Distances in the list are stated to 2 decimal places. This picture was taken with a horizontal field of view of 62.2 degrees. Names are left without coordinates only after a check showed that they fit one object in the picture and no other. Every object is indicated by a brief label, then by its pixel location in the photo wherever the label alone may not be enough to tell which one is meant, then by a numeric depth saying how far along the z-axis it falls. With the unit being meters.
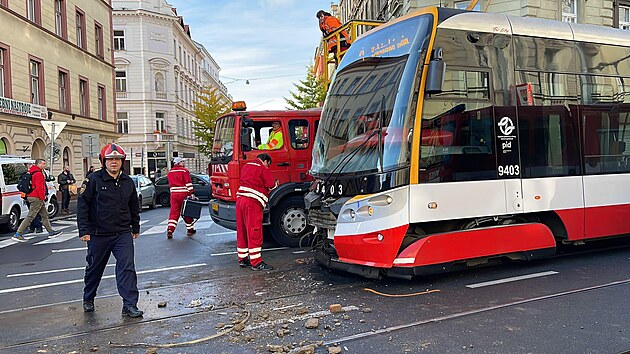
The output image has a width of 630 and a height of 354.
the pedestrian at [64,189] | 19.10
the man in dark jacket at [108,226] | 5.81
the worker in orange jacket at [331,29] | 10.99
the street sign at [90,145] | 20.19
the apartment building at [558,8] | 19.14
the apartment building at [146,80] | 51.94
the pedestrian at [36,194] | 12.39
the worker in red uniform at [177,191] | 11.91
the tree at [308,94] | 31.11
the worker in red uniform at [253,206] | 7.82
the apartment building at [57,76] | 21.38
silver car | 19.89
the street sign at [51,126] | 17.81
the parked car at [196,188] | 21.31
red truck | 9.53
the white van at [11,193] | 13.49
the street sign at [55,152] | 18.67
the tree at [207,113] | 42.94
